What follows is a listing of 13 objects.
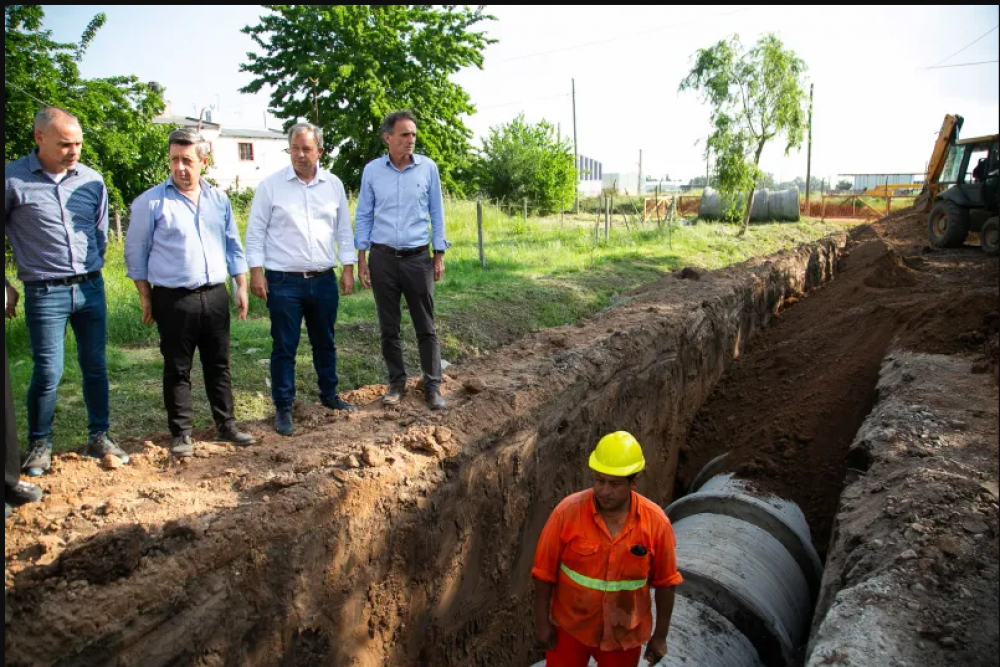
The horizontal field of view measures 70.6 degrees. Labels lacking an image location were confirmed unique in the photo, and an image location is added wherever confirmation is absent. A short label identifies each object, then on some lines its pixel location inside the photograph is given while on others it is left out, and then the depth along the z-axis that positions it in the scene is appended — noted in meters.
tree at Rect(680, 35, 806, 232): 20.69
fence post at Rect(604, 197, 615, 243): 16.50
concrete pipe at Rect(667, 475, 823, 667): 4.57
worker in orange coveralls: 3.13
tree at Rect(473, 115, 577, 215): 30.73
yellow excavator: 16.66
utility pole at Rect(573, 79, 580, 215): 32.38
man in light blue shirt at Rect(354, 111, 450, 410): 4.88
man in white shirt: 4.60
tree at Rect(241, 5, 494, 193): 20.19
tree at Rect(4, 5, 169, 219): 9.36
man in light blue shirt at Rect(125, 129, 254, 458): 4.04
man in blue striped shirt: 3.63
